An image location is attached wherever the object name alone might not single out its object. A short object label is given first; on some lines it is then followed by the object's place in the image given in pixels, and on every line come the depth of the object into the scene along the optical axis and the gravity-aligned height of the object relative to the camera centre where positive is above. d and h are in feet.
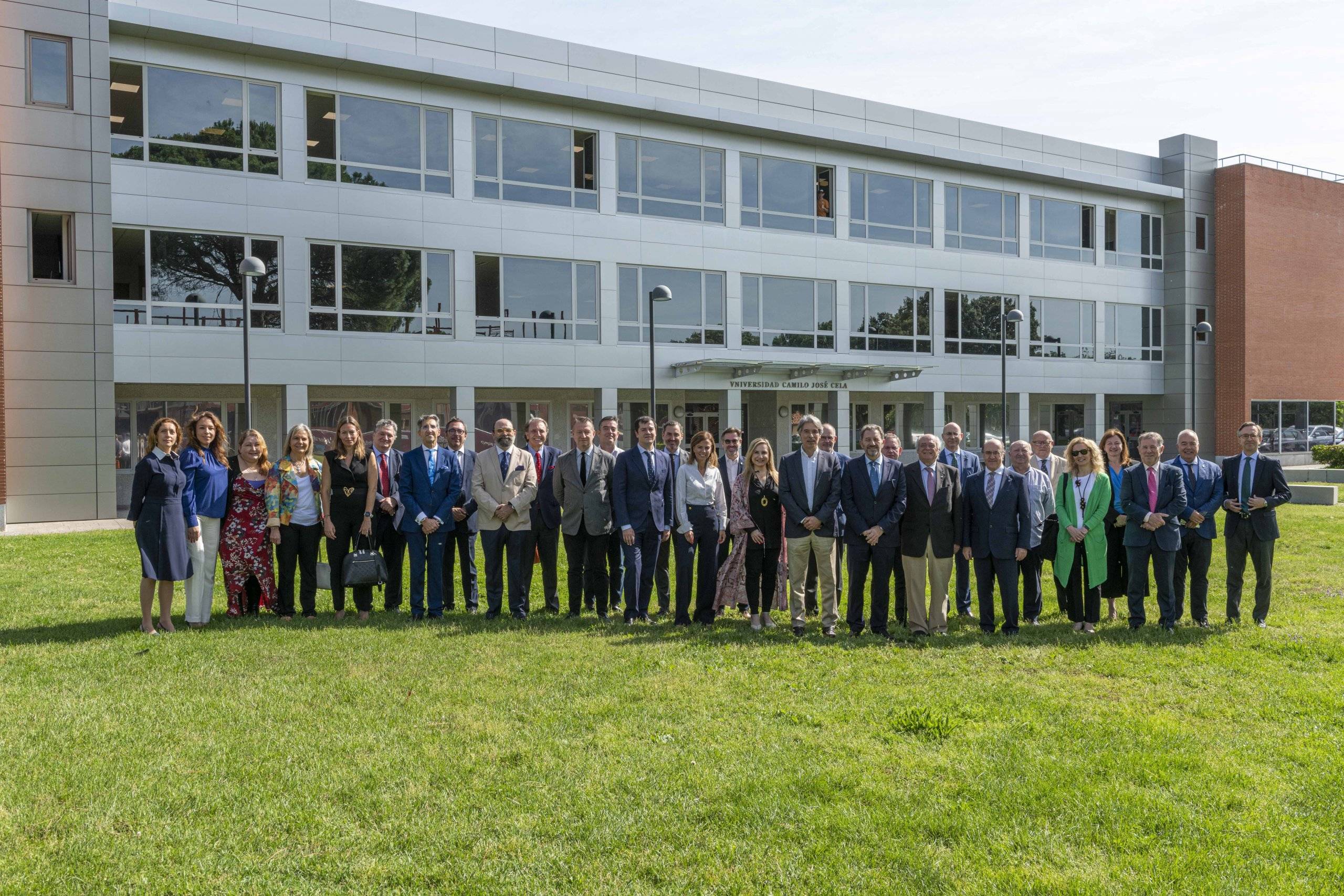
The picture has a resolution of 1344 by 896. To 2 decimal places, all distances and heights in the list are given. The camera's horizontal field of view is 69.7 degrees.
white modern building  61.93 +16.68
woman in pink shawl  28.84 -2.47
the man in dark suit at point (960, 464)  31.04 -0.78
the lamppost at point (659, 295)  64.64 +10.03
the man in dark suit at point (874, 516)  27.71 -2.15
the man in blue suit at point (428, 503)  30.32 -1.85
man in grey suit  29.91 -1.90
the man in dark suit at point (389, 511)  30.71 -2.07
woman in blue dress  27.20 -2.08
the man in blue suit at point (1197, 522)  28.78 -2.48
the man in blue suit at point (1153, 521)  28.40 -2.40
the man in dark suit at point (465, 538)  31.12 -3.08
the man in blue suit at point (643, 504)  29.78 -1.87
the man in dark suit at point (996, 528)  27.86 -2.51
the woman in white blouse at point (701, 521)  29.12 -2.38
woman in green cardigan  28.73 -2.79
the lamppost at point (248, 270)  51.82 +9.50
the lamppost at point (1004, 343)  82.38 +9.19
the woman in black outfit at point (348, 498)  29.86 -1.62
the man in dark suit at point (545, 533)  30.40 -2.84
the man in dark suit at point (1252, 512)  28.86 -2.21
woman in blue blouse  28.35 -1.74
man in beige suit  30.22 -1.87
